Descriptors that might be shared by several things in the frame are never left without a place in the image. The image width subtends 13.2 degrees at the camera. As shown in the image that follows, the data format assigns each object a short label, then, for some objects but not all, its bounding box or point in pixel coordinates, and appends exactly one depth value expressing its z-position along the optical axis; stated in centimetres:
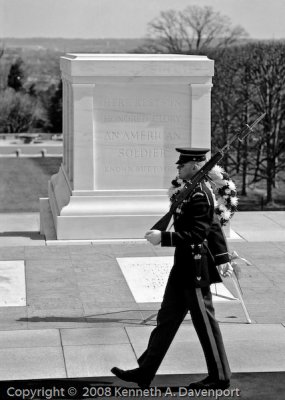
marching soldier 782
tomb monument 1526
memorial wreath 1058
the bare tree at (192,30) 8885
